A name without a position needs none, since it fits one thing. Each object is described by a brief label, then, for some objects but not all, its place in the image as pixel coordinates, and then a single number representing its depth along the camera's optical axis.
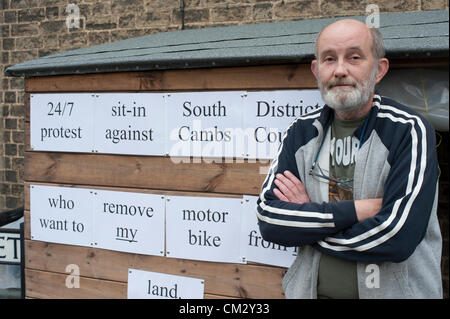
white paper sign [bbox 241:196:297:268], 2.56
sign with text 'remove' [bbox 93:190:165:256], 2.80
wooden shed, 2.50
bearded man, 1.68
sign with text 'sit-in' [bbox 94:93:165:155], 2.79
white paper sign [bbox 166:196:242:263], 2.64
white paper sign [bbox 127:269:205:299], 2.74
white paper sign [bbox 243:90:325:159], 2.46
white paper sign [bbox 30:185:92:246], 2.99
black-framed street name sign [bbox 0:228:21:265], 3.39
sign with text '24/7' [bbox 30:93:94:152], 2.96
